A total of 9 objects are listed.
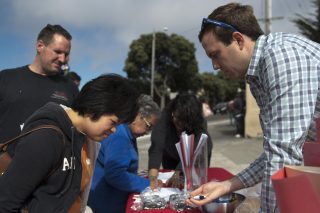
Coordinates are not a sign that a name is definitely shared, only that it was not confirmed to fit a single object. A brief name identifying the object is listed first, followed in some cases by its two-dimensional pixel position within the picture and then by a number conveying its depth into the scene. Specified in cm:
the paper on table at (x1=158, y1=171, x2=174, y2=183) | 315
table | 228
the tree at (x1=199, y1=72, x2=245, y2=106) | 5088
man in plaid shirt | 137
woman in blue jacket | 259
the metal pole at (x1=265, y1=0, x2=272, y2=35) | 1625
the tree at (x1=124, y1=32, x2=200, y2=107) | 3428
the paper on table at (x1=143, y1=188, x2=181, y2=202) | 251
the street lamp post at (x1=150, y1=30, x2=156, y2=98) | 3089
